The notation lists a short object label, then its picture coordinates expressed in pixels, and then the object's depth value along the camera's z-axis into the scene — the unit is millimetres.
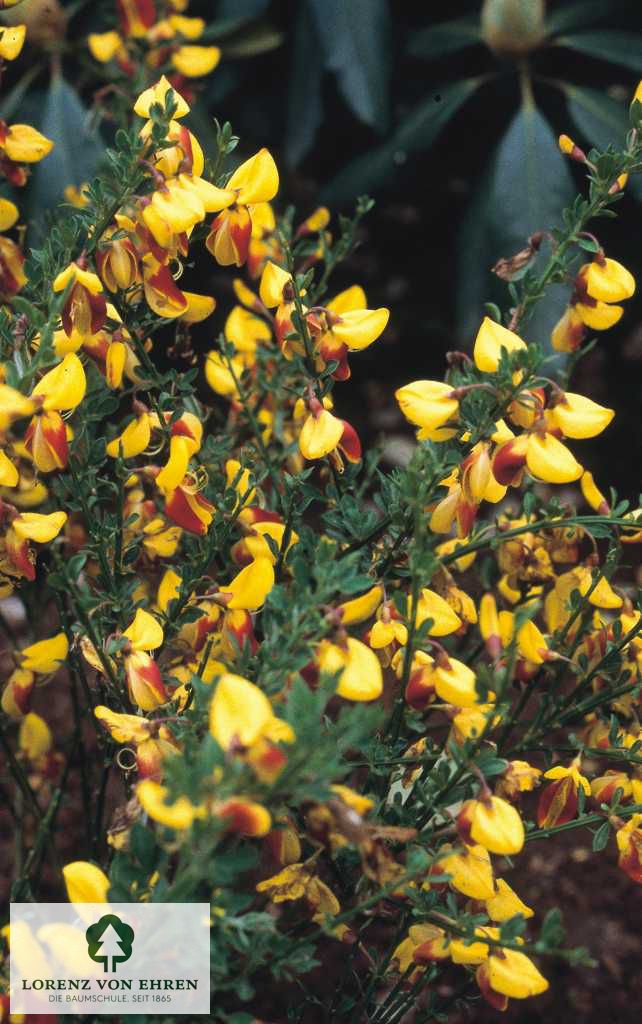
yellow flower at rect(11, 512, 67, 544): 752
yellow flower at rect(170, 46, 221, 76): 975
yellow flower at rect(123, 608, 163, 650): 760
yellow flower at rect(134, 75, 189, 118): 768
